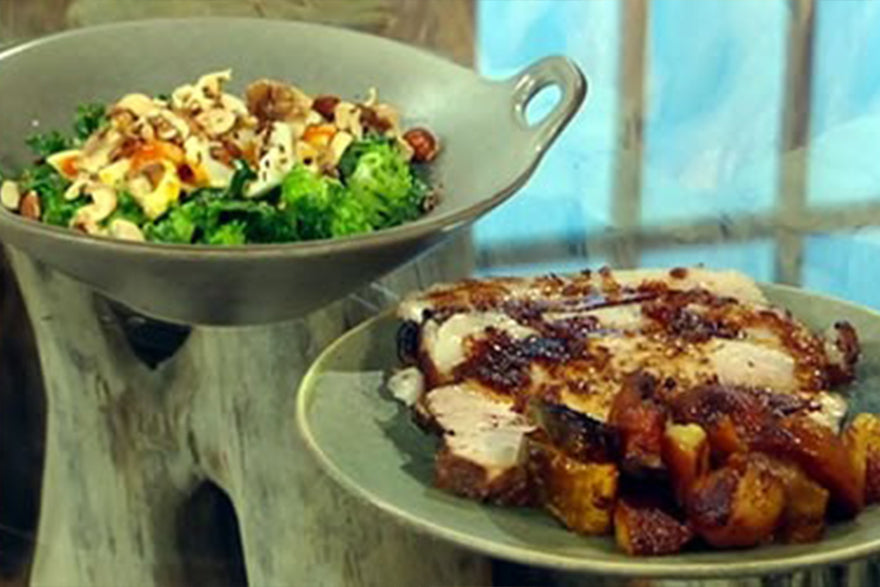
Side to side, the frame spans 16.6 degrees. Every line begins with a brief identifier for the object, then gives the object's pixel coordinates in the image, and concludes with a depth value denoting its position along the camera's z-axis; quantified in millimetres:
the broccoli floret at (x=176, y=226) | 1464
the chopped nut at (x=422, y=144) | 1572
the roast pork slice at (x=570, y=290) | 1470
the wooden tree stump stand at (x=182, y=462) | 1570
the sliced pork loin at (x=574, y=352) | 1383
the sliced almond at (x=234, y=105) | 1558
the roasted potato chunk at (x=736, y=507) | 1322
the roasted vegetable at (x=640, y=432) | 1339
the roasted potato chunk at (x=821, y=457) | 1343
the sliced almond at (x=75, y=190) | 1496
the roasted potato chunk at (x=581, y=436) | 1349
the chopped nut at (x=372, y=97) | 1601
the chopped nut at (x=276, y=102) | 1568
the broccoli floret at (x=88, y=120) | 1561
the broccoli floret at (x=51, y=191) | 1492
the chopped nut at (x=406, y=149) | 1558
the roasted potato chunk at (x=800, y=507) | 1333
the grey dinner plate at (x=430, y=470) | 1326
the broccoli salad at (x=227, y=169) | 1476
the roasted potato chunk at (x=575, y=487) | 1341
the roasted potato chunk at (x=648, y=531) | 1322
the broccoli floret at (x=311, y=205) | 1476
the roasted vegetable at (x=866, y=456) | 1357
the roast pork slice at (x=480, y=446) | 1361
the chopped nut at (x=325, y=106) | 1579
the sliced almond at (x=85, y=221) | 1471
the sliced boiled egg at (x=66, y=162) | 1520
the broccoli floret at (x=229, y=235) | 1460
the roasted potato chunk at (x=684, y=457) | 1334
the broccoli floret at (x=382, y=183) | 1503
